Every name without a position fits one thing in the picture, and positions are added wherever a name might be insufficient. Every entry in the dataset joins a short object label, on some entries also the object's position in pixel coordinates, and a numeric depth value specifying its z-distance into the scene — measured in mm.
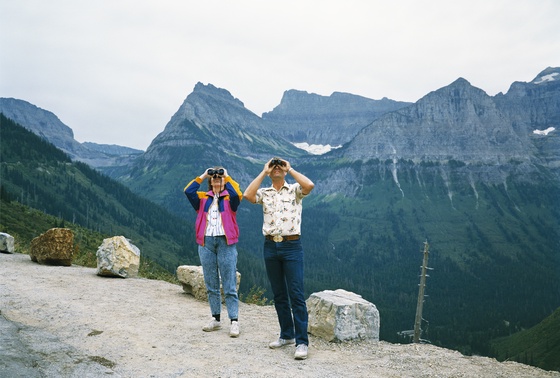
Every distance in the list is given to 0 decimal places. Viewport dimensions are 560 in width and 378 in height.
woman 9234
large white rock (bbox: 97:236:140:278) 17094
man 8203
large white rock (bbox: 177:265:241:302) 14039
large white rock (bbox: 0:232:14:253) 21328
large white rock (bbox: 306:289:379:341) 9711
